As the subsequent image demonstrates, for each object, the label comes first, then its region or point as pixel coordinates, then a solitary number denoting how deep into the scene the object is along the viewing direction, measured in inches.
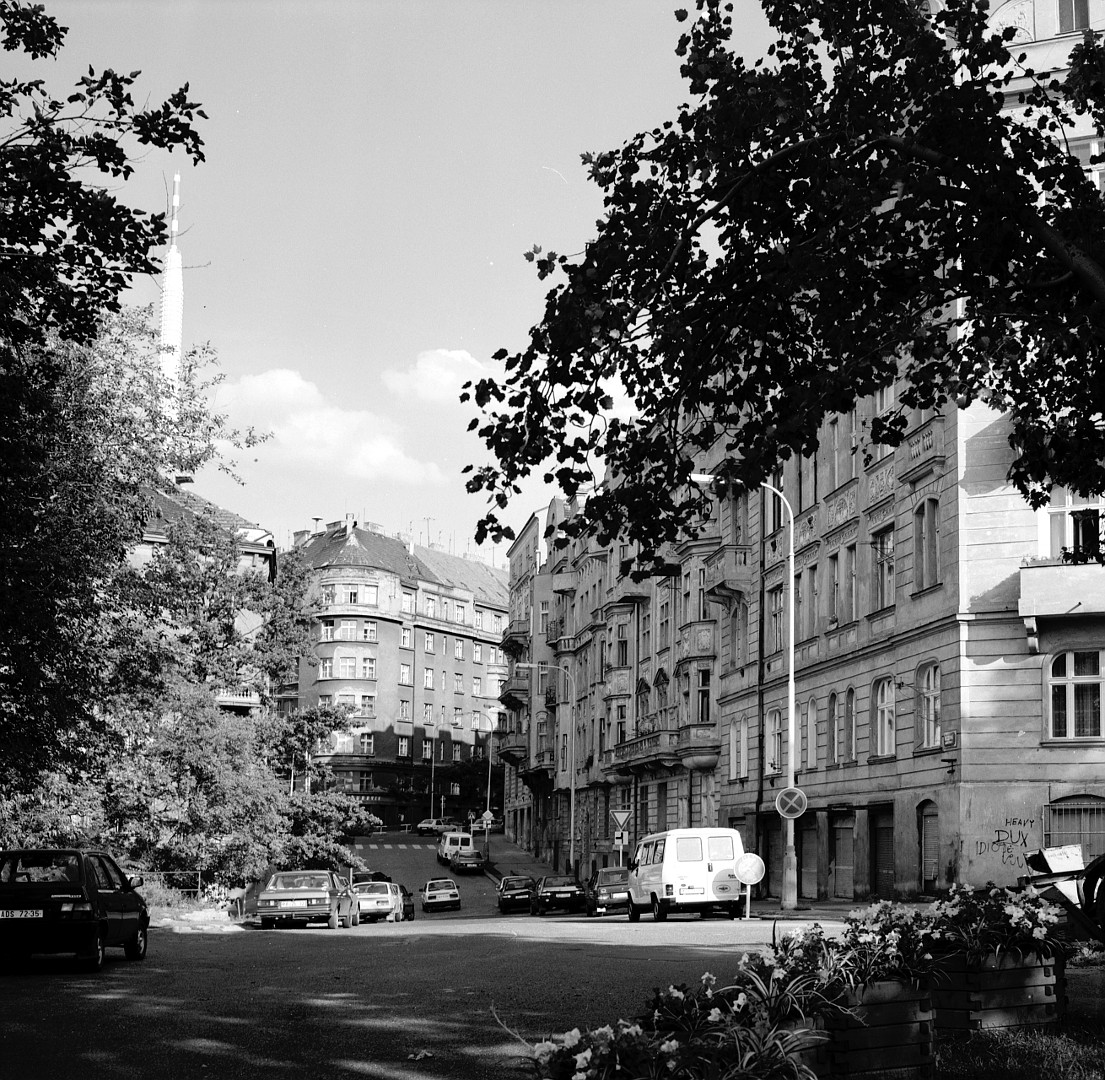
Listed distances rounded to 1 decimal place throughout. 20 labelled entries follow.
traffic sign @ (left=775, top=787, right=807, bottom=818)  1434.5
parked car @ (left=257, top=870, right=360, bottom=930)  1594.5
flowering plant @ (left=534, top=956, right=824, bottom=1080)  221.8
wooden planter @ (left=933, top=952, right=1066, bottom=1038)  394.9
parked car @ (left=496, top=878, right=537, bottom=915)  2217.0
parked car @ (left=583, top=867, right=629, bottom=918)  1782.7
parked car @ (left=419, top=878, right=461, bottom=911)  2453.2
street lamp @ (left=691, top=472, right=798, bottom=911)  1524.4
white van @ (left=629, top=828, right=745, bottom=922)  1473.9
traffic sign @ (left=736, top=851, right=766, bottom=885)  1350.9
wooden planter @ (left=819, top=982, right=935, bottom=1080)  313.6
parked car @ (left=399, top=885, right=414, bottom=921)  2103.8
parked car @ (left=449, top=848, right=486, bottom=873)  3582.7
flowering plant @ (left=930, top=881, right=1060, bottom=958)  396.5
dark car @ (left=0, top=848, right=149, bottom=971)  759.1
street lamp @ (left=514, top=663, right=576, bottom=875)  3031.5
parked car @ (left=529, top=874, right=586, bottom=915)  2068.2
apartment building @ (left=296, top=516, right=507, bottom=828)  5221.5
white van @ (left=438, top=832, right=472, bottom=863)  3767.2
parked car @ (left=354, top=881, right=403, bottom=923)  1899.6
